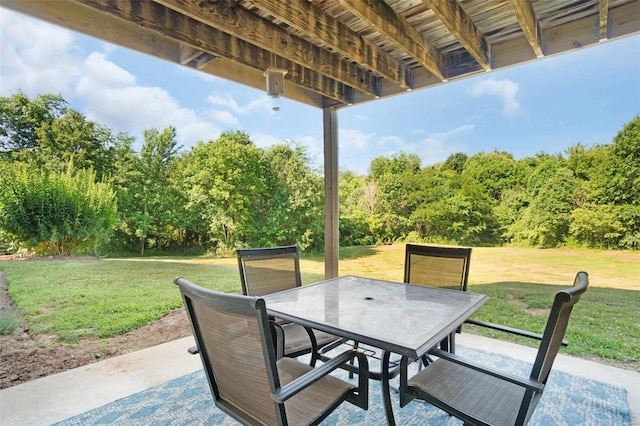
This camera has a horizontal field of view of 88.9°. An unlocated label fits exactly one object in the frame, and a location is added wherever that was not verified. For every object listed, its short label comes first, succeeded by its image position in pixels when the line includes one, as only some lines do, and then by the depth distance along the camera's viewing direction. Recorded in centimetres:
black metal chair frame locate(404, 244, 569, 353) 187
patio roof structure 199
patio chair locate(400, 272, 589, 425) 121
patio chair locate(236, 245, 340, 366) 215
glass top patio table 142
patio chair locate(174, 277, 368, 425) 108
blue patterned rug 195
